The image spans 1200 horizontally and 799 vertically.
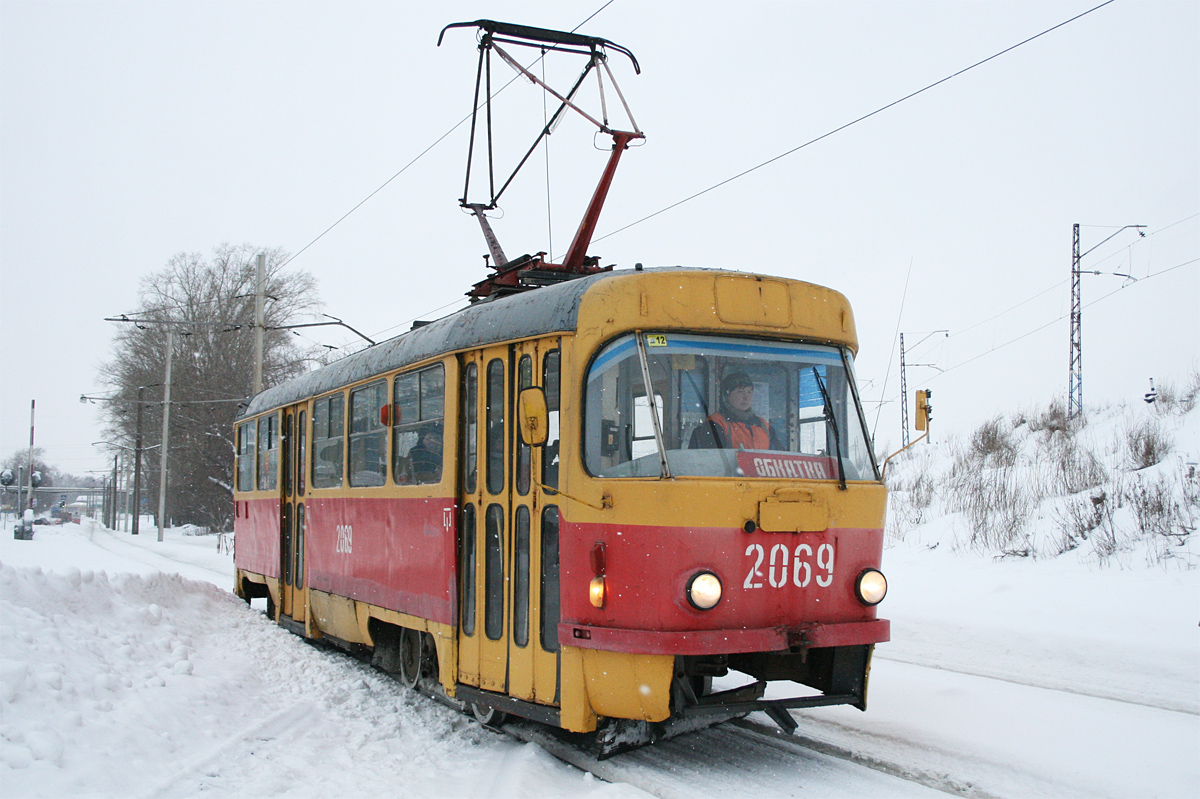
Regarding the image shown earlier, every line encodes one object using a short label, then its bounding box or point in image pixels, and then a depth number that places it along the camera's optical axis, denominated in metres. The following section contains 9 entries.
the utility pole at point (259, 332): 23.35
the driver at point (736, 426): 5.38
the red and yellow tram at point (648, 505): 5.20
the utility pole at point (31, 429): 47.30
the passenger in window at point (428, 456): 6.91
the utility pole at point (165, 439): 35.41
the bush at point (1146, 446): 15.09
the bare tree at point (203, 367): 44.53
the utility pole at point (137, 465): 44.78
